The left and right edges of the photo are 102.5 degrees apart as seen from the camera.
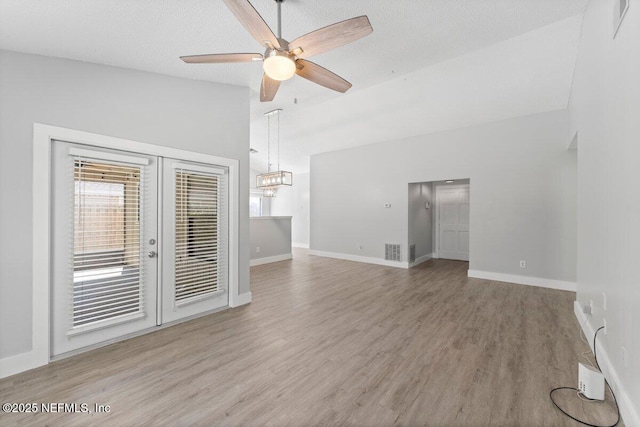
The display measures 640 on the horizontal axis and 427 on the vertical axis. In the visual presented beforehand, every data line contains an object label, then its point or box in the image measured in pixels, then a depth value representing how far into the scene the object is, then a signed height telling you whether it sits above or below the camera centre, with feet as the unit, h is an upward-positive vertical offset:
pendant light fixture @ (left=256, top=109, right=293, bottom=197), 20.31 +3.11
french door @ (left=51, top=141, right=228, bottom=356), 7.82 -1.00
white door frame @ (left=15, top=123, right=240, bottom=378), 7.21 -1.06
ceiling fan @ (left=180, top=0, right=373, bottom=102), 5.64 +4.27
